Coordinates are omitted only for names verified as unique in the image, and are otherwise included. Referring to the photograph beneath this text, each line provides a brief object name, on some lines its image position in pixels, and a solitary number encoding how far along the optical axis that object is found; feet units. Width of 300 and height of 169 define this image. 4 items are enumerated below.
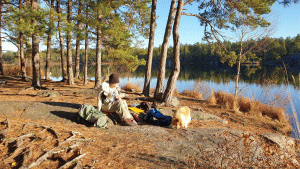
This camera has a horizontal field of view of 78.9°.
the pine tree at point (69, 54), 37.27
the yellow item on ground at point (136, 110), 18.91
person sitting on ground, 15.72
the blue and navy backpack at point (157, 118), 16.84
